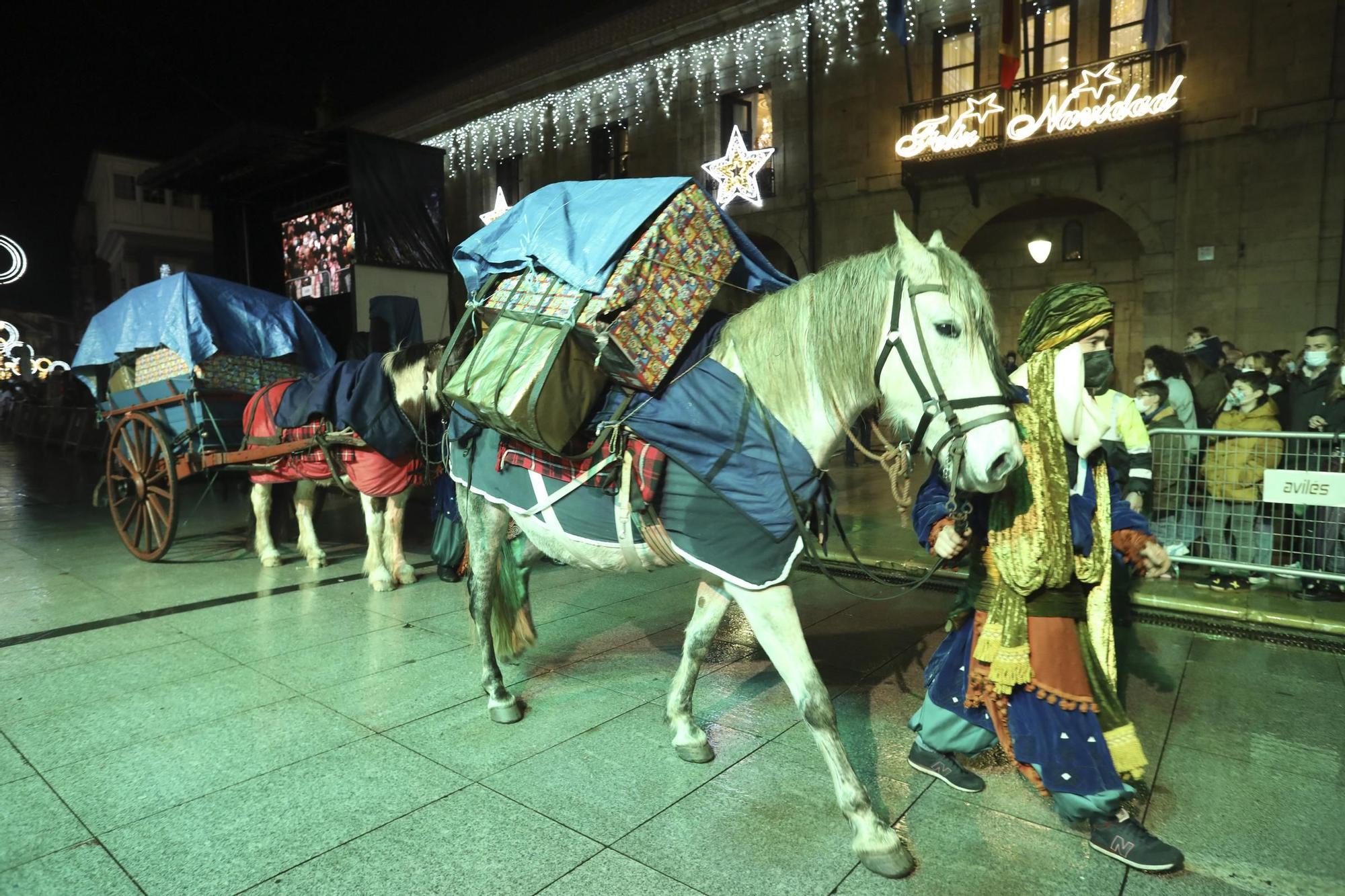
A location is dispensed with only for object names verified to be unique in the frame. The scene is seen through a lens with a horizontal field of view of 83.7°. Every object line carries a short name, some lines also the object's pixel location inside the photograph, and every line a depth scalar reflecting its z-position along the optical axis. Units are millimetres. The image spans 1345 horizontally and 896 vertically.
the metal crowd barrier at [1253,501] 5359
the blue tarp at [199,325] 6402
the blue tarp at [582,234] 2951
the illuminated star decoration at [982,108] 13484
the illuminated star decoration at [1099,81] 12282
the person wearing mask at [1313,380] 5820
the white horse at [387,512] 5801
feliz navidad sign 12039
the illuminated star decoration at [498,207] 20484
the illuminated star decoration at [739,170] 16078
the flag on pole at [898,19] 12344
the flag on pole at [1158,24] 11453
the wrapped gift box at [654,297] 2791
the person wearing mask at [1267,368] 6230
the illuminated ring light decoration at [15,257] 25406
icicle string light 15406
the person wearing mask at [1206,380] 7332
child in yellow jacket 5766
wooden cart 6582
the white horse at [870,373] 2293
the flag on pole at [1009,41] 12023
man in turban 2480
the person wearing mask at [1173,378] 6773
